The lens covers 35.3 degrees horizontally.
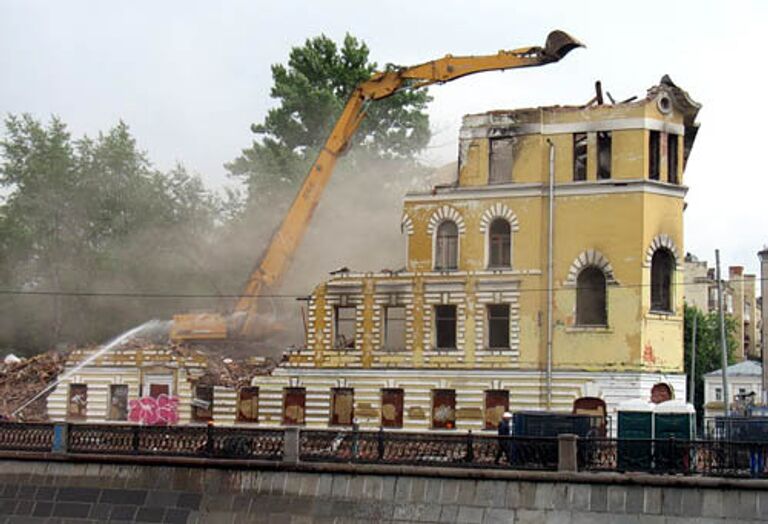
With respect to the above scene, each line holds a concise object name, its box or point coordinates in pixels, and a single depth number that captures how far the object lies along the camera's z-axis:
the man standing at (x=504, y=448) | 28.48
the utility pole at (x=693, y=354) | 66.39
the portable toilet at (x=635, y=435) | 27.39
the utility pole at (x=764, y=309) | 86.98
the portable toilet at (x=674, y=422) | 30.93
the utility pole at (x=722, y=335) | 52.94
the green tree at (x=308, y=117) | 69.38
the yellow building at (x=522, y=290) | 40.66
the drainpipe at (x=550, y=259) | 40.84
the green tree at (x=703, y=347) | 88.81
